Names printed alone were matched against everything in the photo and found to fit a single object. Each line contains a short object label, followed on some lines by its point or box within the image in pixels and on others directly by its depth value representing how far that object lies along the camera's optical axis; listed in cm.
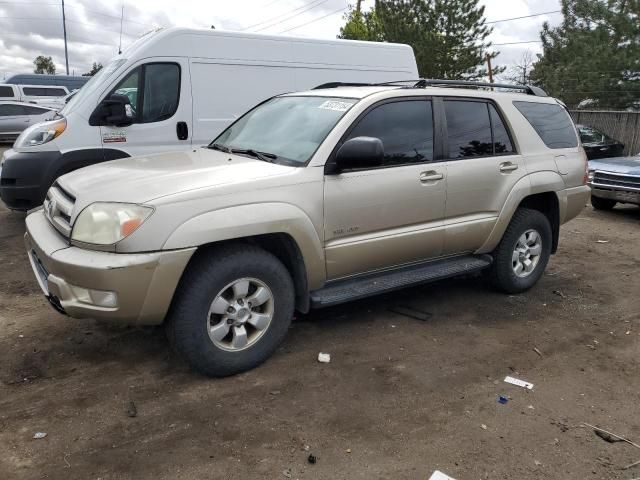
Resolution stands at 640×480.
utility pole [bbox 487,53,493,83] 2836
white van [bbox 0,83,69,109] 2156
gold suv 305
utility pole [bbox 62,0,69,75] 4247
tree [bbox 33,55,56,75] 7550
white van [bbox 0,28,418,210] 618
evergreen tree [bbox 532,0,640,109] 2091
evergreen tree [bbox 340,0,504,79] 2650
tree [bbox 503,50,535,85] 2975
